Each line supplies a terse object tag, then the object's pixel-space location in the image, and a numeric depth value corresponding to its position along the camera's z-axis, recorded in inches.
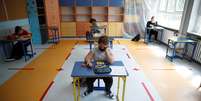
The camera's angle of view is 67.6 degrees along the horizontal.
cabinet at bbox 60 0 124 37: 302.4
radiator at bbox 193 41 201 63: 164.7
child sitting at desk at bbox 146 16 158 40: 264.8
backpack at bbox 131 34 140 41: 281.0
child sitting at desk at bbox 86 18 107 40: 241.6
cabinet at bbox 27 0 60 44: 245.6
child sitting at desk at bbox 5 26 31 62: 179.4
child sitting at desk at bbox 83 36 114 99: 93.7
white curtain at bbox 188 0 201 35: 176.9
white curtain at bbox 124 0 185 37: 258.2
